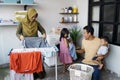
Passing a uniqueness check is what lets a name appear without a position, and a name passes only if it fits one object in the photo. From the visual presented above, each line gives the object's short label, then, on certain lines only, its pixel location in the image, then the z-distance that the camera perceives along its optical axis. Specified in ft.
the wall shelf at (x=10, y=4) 12.13
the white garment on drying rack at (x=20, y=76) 9.44
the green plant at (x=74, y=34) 14.08
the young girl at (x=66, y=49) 11.21
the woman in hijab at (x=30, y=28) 9.99
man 9.72
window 10.89
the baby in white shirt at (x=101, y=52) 9.91
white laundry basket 8.23
